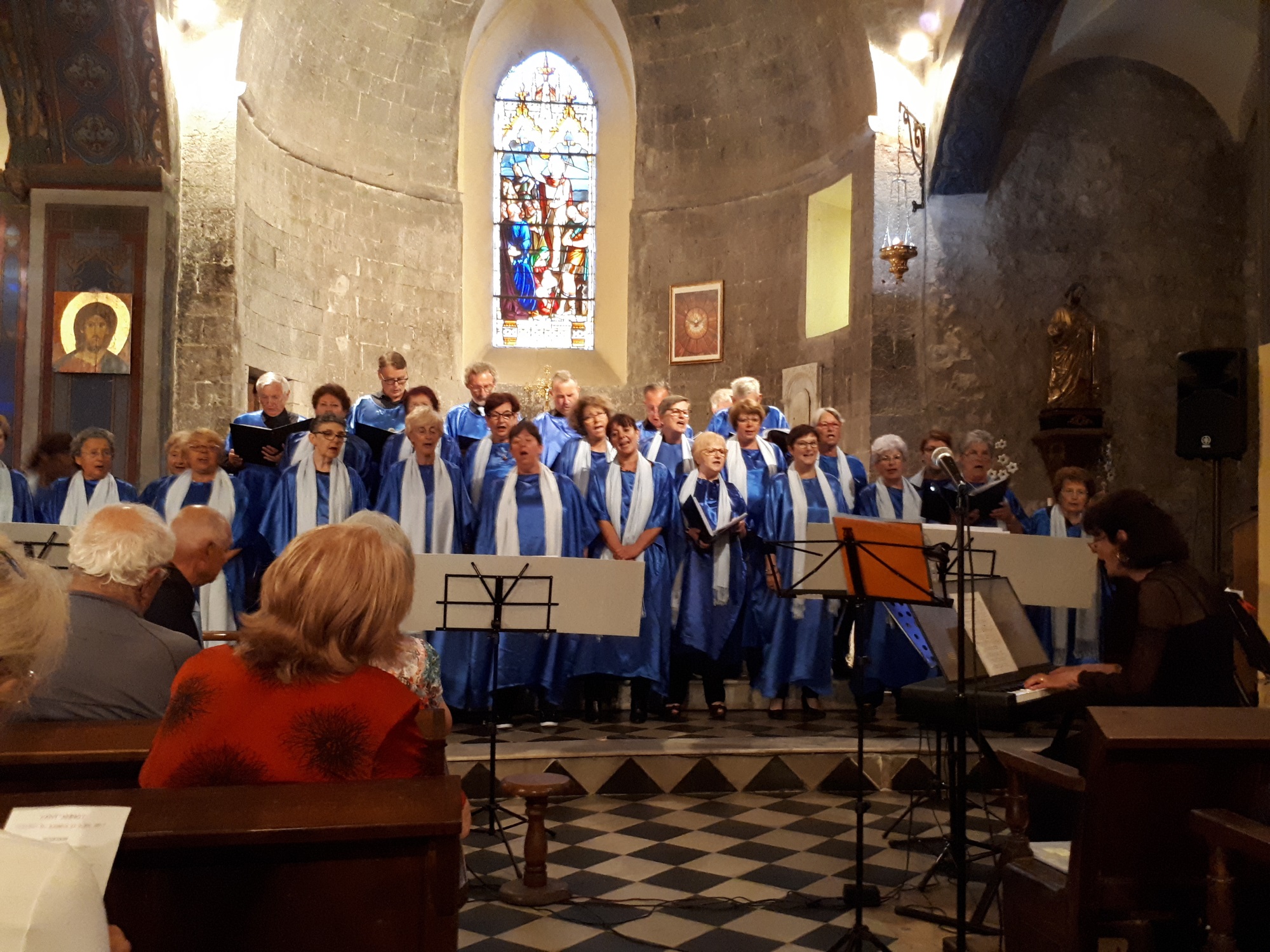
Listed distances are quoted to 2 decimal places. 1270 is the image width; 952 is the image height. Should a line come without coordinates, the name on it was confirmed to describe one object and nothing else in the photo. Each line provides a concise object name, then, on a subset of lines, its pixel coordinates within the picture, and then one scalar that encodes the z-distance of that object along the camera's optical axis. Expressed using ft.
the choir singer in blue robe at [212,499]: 22.86
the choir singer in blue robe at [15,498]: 23.79
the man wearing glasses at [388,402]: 27.17
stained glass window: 48.47
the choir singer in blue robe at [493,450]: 23.95
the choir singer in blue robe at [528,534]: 22.72
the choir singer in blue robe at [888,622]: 24.50
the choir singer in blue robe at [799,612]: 23.75
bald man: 13.25
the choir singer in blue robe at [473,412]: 27.94
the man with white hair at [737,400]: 27.40
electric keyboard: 13.67
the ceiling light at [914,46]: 37.19
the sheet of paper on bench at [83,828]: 4.82
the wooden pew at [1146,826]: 9.46
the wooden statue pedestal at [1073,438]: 36.50
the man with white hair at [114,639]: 9.78
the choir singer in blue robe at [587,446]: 24.52
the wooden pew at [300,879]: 6.34
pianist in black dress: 12.03
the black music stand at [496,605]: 16.39
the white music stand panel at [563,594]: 16.90
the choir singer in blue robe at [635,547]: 23.18
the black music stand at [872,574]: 12.73
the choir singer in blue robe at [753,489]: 24.40
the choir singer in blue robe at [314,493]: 22.41
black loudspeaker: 32.30
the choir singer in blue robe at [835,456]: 25.36
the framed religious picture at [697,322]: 45.29
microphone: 11.41
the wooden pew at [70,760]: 8.34
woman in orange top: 7.23
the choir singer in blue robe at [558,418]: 27.30
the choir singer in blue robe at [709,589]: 23.67
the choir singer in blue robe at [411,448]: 23.95
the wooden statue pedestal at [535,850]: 14.43
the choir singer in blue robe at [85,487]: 23.71
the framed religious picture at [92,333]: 33.86
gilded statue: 36.86
